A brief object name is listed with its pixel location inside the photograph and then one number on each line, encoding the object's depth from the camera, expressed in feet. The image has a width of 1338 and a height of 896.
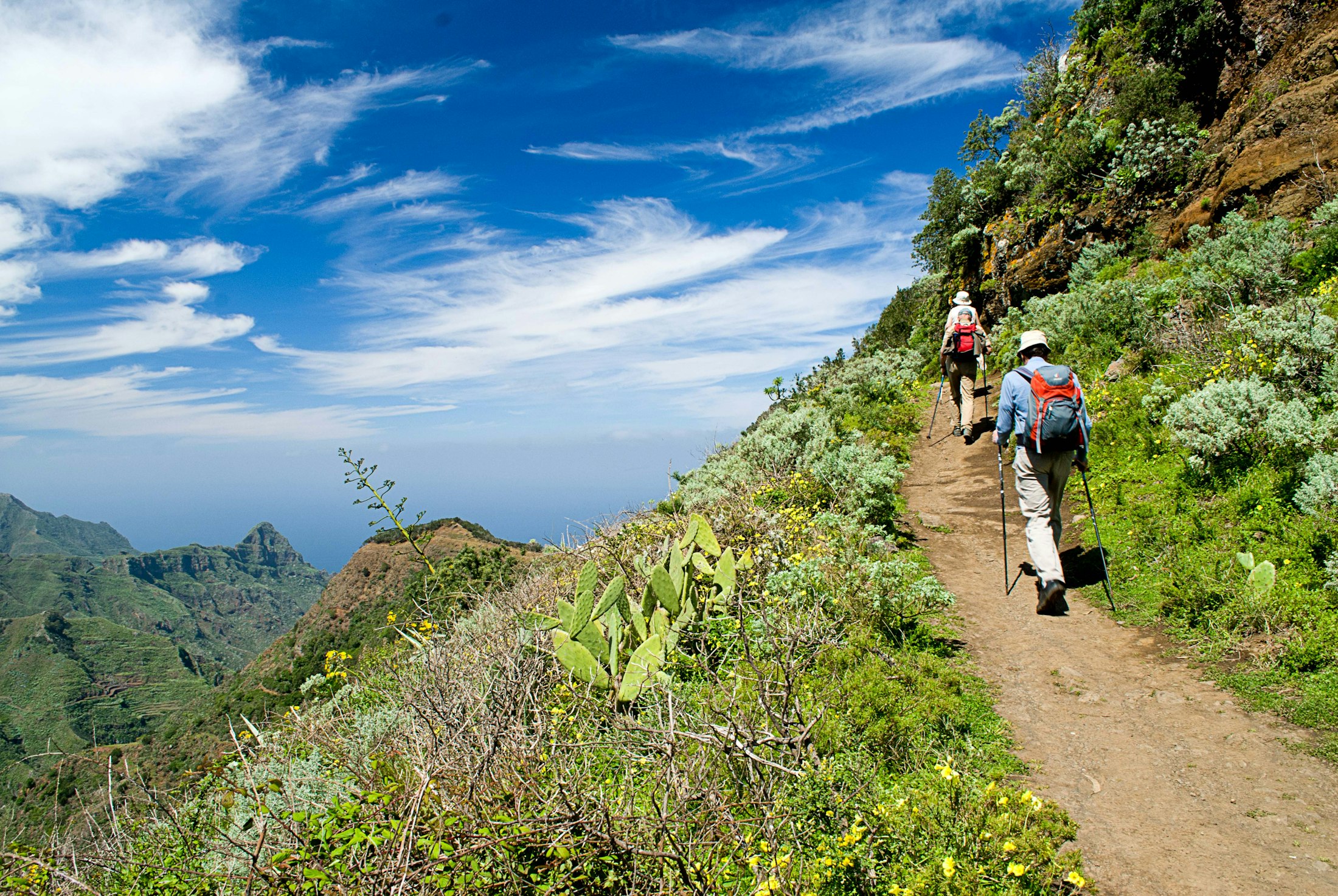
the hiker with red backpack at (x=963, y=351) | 34.32
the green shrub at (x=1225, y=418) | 19.85
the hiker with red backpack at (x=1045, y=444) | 18.60
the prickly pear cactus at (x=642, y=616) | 14.75
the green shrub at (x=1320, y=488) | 16.15
